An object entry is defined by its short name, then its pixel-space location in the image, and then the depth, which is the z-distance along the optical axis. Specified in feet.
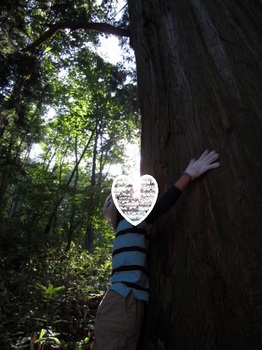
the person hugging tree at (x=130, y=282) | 5.97
